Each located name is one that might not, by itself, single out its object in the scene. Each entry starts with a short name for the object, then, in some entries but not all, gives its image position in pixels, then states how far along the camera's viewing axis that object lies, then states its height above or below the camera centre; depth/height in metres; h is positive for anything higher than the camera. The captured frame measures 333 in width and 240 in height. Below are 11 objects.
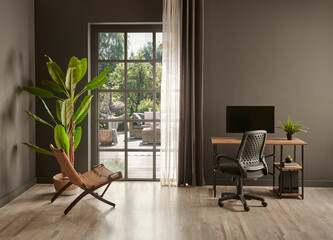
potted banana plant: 4.75 +0.06
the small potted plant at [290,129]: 4.96 -0.24
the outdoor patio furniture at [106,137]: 5.73 -0.41
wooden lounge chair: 4.12 -0.79
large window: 5.61 +0.15
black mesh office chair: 4.23 -0.59
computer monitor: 5.09 -0.10
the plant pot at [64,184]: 4.97 -1.01
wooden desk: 4.80 -0.40
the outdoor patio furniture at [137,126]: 5.68 -0.24
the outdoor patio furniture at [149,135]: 5.70 -0.37
